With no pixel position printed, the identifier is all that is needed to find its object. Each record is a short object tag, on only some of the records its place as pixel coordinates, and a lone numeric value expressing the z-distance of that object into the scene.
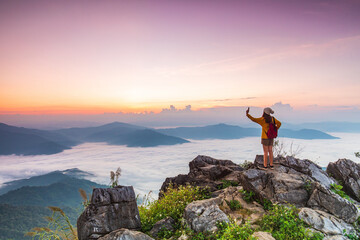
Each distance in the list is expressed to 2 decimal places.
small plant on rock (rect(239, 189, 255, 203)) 9.54
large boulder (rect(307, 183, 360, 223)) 8.06
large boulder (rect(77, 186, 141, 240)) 7.59
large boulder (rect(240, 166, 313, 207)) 8.91
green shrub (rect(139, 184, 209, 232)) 8.90
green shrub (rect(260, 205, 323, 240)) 6.88
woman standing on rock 11.10
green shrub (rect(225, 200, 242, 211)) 8.98
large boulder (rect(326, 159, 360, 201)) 12.41
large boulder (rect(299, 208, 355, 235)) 7.26
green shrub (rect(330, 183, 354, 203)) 9.48
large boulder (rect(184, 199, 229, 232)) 7.54
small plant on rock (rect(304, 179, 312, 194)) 9.15
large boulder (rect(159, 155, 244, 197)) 12.76
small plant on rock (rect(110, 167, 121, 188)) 8.82
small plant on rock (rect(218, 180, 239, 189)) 12.08
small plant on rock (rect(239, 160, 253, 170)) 16.31
